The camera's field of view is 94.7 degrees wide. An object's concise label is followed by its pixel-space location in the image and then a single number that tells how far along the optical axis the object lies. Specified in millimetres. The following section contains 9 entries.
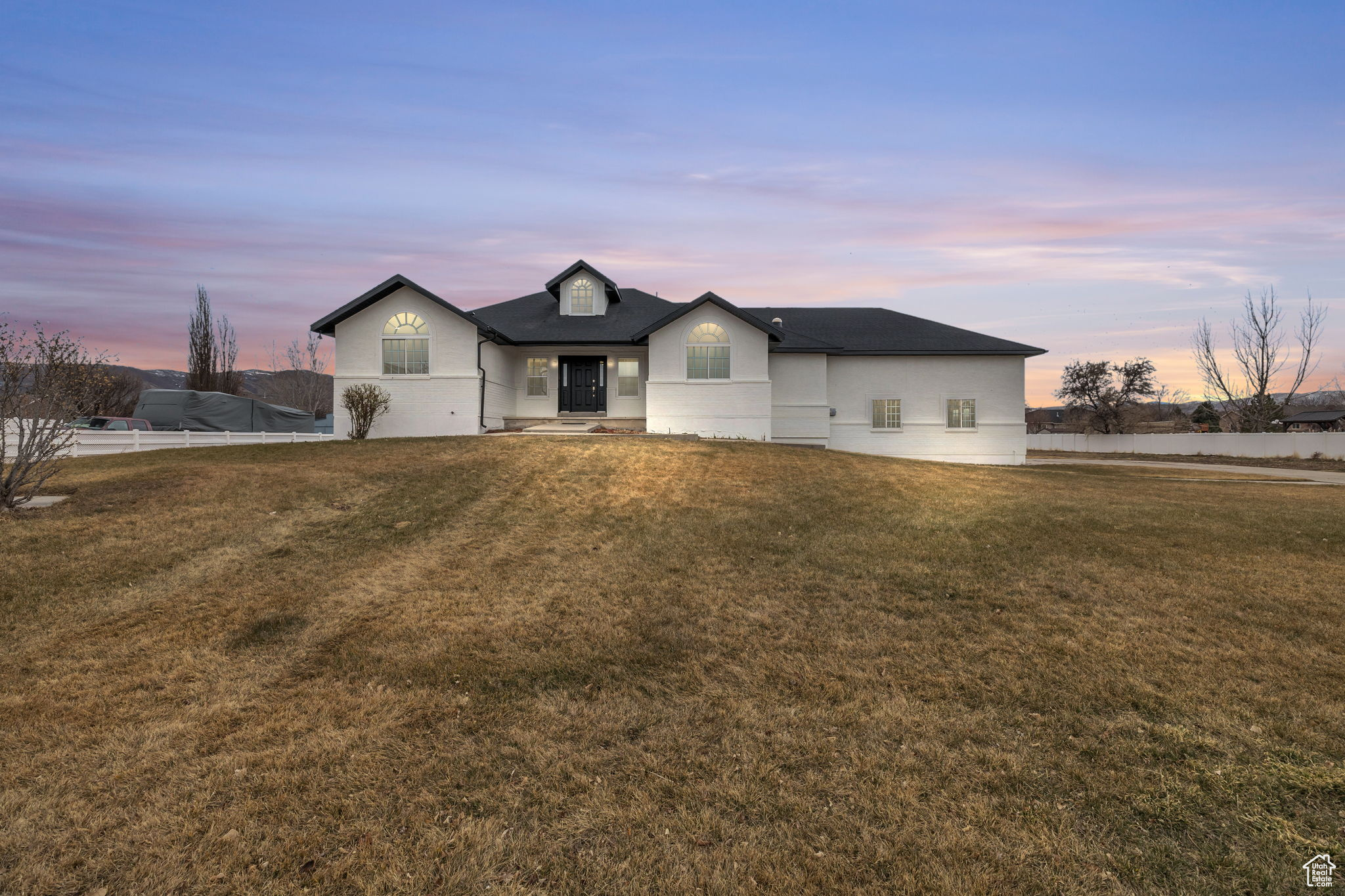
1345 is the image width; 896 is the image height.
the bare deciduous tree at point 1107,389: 46781
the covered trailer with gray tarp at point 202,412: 25328
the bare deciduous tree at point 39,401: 9859
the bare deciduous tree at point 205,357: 43812
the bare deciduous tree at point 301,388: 51156
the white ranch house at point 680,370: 20969
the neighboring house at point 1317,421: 57156
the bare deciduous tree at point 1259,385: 40000
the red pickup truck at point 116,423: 22734
